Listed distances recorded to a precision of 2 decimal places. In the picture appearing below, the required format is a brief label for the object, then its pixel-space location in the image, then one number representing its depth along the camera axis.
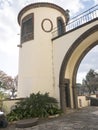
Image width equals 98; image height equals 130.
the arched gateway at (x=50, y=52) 13.06
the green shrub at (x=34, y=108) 11.21
